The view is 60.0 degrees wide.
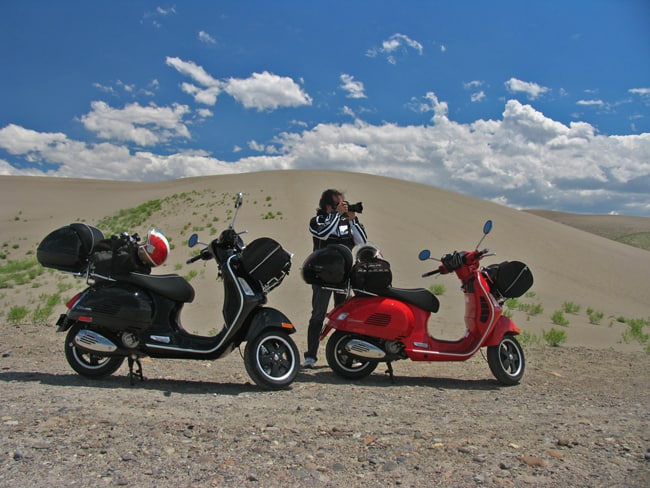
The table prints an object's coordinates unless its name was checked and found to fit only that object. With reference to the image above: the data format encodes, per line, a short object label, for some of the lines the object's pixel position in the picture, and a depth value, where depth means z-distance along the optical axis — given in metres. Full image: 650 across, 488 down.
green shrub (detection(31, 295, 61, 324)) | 10.52
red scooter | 6.16
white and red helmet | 5.59
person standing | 6.65
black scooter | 5.44
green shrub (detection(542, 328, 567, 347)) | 10.12
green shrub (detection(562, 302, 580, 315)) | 17.39
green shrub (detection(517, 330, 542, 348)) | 10.11
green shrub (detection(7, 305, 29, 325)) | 10.06
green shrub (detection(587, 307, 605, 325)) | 15.70
